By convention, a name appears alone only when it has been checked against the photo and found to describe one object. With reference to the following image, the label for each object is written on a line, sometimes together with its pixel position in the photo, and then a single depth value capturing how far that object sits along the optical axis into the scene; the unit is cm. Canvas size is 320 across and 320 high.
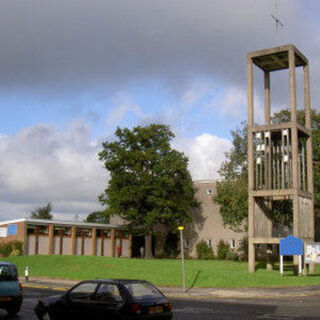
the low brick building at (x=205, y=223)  6206
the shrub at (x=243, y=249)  5681
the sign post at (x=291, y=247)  3416
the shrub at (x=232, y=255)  5697
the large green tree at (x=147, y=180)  5697
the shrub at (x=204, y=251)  6072
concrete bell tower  3722
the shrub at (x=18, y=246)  5364
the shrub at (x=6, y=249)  5366
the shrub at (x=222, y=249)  5975
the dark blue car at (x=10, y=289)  1559
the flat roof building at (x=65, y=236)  5597
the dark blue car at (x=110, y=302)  1186
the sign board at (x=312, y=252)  3474
